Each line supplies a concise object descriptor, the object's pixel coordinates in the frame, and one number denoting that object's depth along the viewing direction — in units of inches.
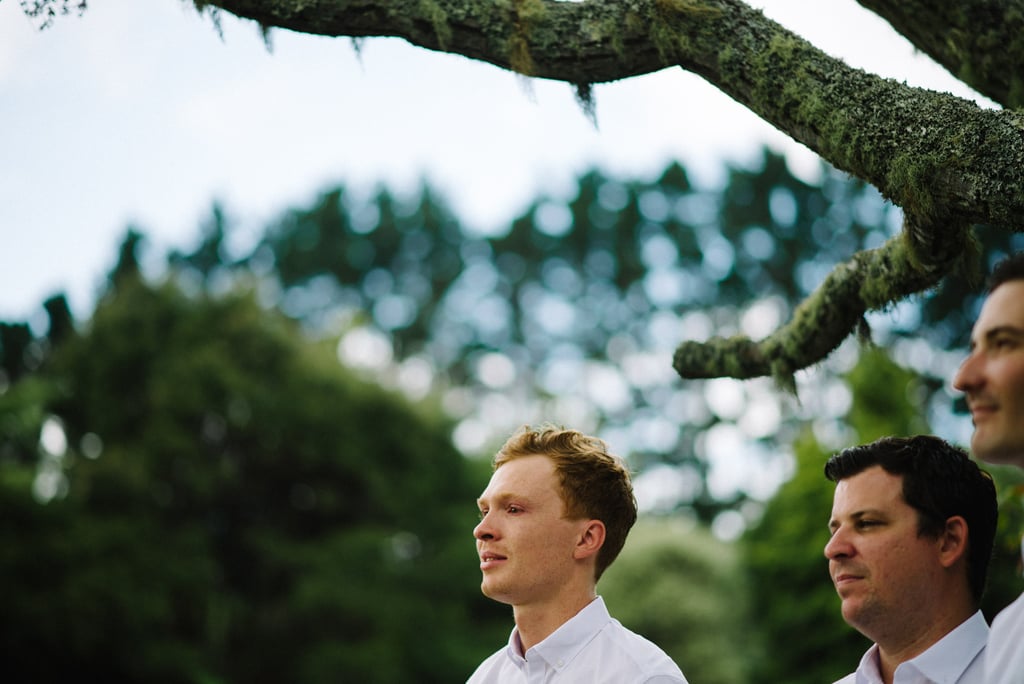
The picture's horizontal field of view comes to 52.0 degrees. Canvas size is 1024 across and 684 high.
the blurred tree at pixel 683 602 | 828.6
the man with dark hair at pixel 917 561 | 105.9
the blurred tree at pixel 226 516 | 748.6
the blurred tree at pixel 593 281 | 1339.8
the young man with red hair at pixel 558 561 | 123.0
